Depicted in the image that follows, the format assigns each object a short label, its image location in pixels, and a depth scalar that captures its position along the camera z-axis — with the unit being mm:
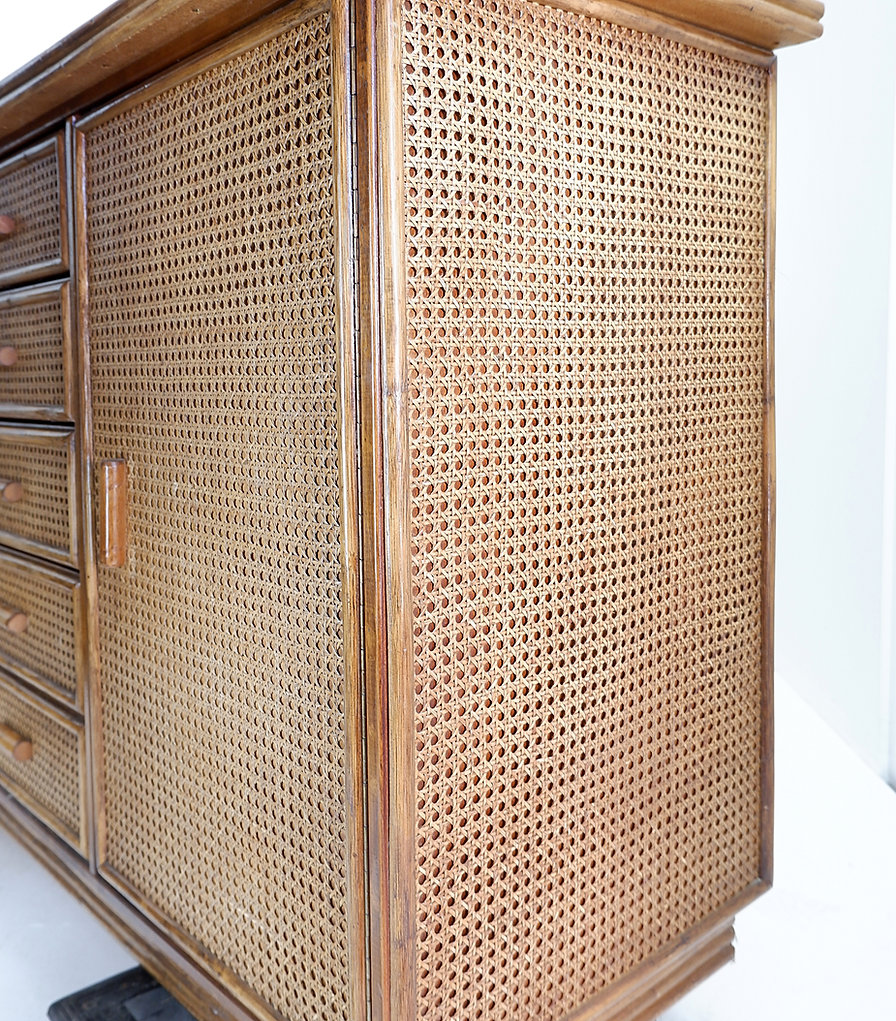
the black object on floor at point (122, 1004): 1274
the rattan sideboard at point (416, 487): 915
